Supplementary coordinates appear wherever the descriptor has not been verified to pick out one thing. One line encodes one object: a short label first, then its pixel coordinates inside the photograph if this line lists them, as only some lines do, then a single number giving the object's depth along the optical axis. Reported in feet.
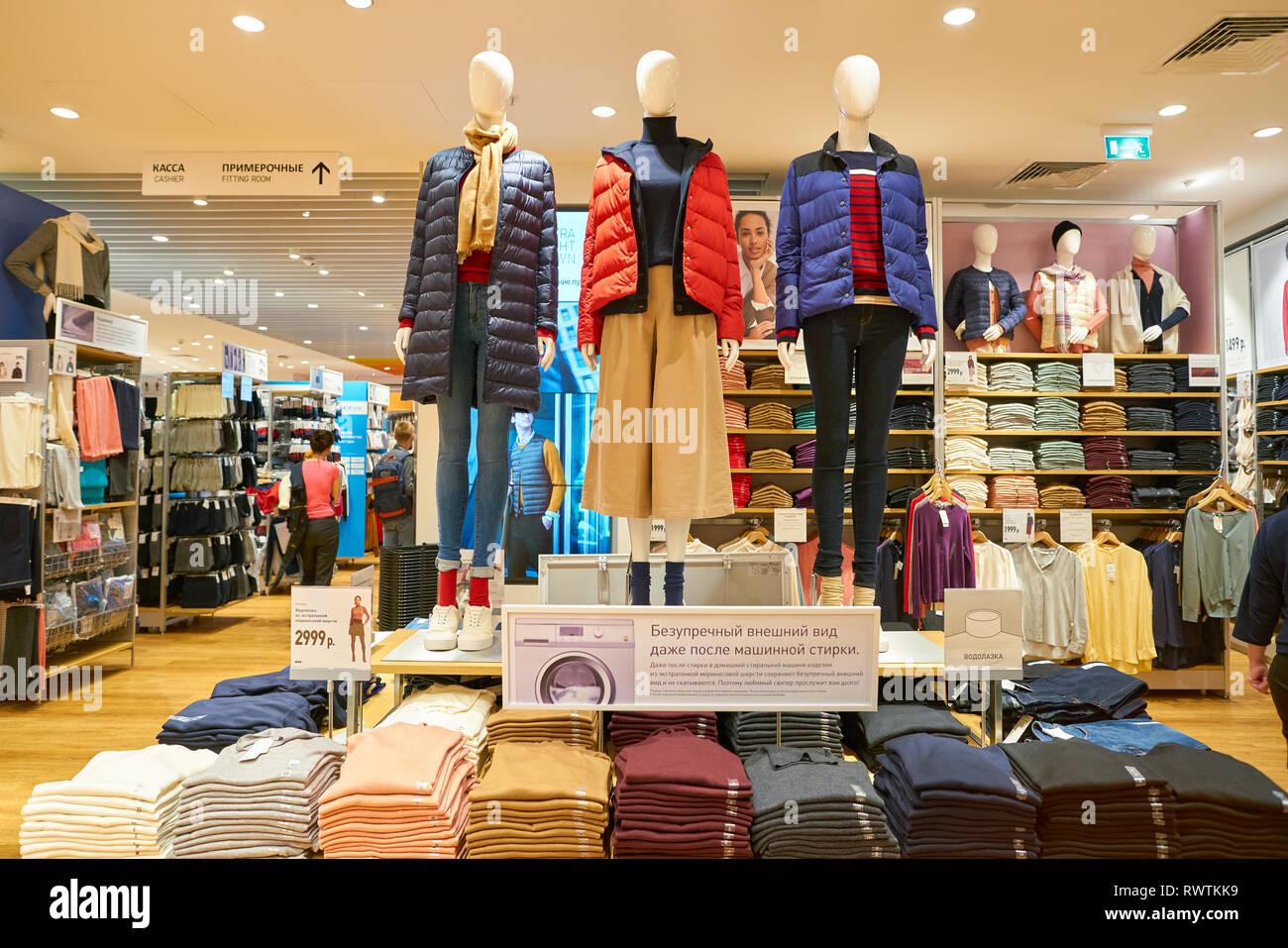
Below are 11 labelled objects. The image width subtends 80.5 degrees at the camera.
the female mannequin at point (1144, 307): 16.02
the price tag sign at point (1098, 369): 15.75
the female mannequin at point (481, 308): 7.64
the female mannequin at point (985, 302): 15.99
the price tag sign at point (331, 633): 6.88
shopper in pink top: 13.16
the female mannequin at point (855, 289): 7.54
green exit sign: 13.79
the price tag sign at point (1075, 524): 15.20
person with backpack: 20.54
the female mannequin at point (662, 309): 7.40
